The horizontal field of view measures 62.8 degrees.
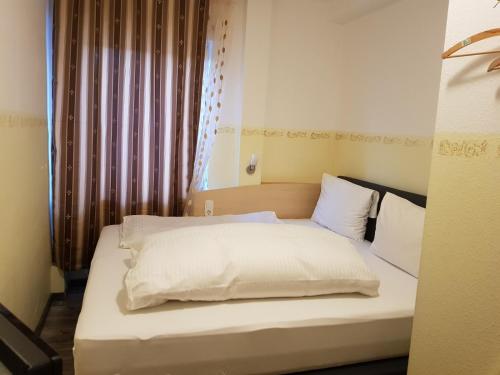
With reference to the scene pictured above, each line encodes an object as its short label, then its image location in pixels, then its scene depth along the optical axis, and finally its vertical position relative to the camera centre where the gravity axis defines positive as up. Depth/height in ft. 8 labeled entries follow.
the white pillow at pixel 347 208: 8.59 -1.46
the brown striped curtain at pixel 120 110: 8.64 +0.35
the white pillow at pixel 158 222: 7.30 -1.84
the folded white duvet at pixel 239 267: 5.05 -1.74
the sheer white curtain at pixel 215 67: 9.61 +1.53
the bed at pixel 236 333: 4.50 -2.32
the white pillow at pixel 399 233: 6.81 -1.56
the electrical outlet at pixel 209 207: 9.78 -1.79
